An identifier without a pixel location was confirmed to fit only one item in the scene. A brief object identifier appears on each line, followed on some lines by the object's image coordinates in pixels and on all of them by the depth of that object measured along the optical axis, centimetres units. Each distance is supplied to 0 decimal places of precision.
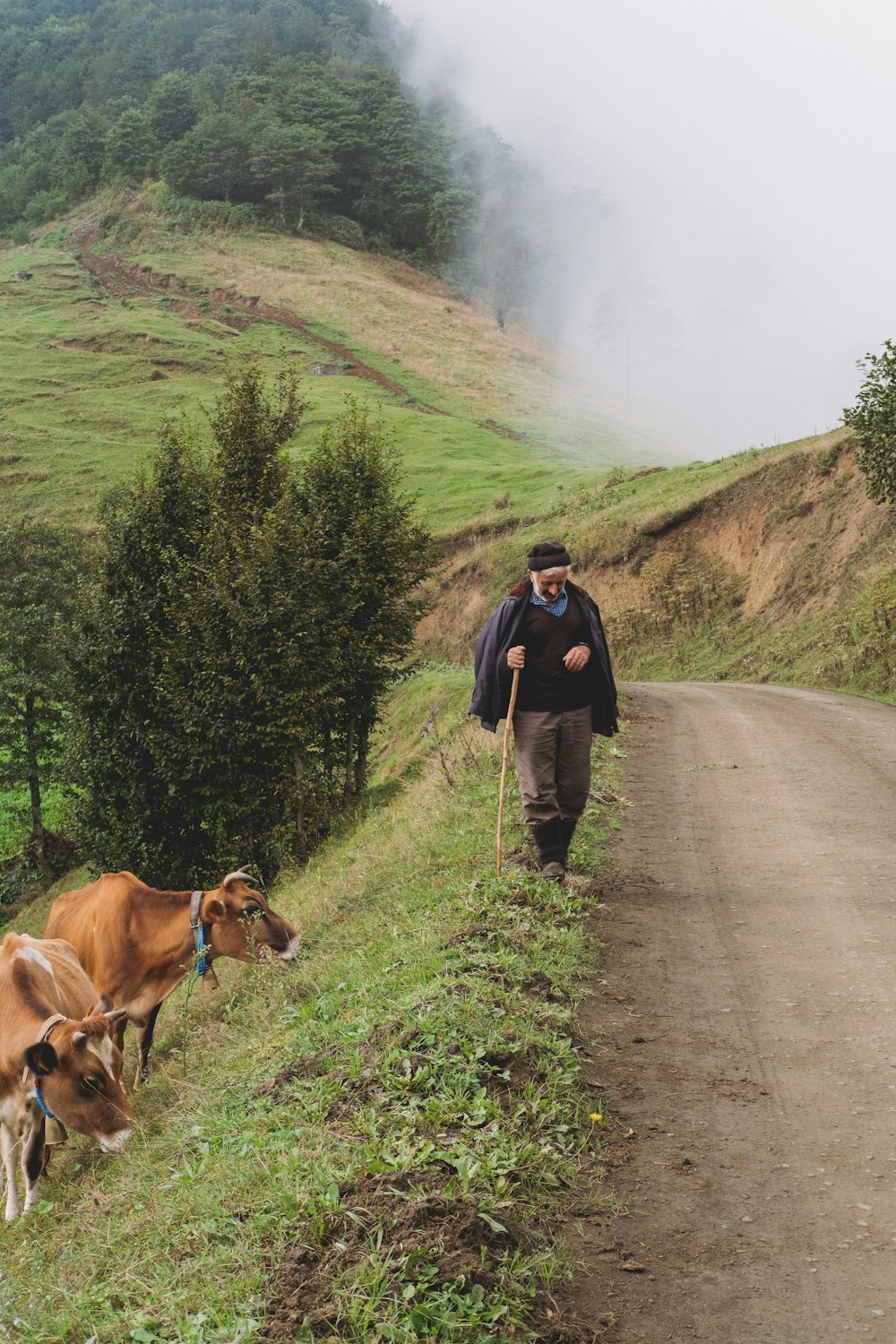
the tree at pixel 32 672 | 3541
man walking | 859
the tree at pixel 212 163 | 11438
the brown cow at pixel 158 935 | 1023
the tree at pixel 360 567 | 2127
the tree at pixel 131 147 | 12194
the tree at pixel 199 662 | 1964
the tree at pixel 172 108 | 12769
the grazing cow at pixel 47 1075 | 723
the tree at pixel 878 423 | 2312
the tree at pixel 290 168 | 11269
